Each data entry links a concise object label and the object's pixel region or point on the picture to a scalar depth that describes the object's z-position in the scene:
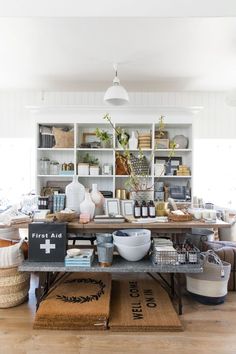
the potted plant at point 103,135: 2.52
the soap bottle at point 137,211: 2.34
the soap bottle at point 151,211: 2.34
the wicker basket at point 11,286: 2.18
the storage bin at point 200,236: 2.96
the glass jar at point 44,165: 4.09
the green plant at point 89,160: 4.19
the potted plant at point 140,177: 2.45
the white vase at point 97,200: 2.46
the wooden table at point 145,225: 2.19
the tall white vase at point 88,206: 2.33
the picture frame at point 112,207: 2.40
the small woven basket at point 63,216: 2.23
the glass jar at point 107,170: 4.08
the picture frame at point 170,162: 4.09
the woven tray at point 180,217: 2.29
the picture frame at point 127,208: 2.45
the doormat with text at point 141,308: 1.93
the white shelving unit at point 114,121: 3.97
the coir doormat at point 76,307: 1.95
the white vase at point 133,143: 3.99
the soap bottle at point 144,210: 2.34
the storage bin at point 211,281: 2.24
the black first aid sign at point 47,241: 2.14
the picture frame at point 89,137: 4.25
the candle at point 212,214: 2.38
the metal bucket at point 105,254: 2.10
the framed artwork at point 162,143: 4.04
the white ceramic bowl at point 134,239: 2.11
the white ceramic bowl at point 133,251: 2.14
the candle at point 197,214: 2.40
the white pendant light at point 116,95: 2.87
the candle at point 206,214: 2.38
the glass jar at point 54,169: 4.12
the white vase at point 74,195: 2.46
